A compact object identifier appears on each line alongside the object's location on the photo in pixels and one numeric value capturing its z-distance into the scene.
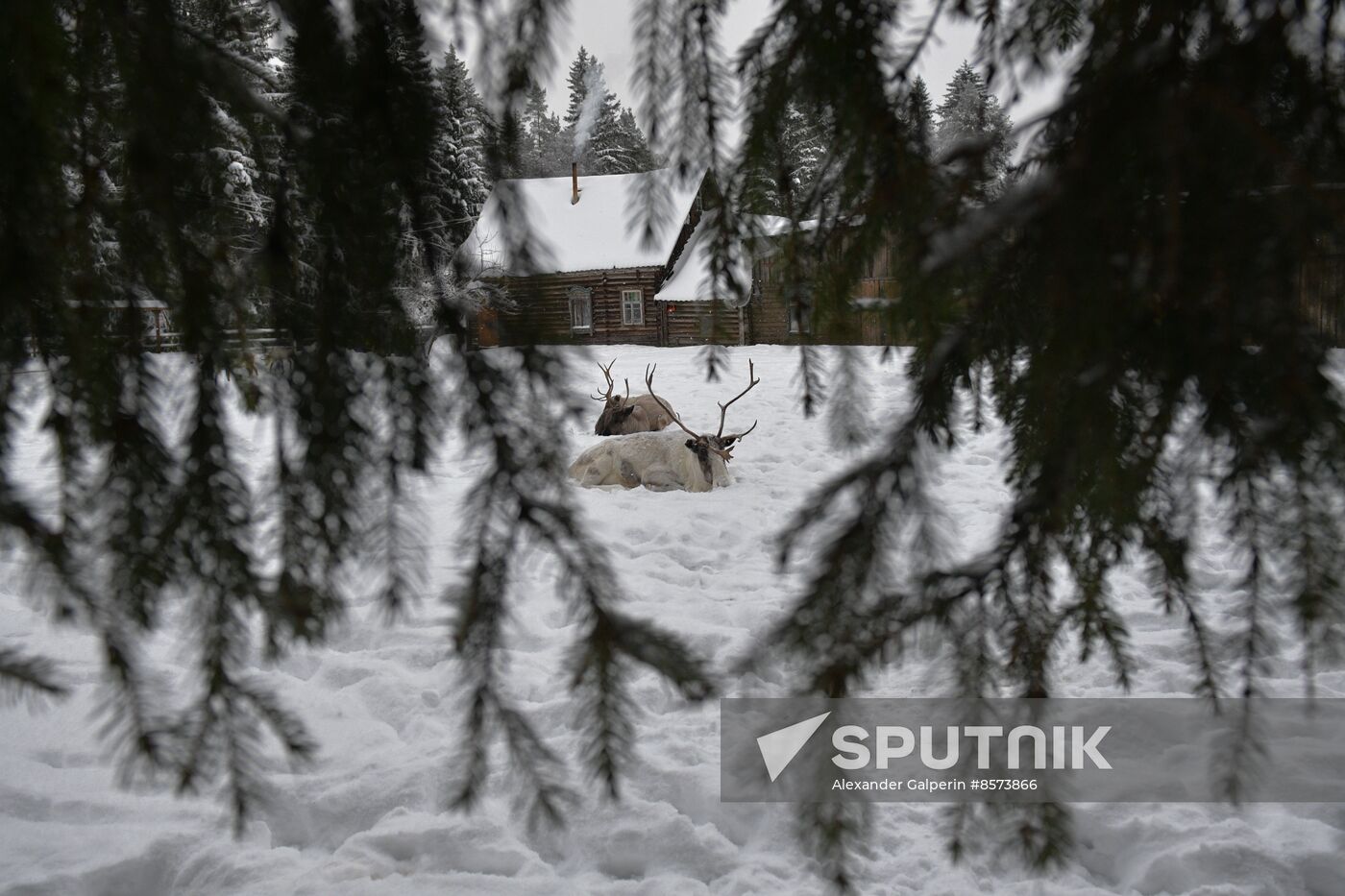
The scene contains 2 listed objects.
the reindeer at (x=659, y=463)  7.34
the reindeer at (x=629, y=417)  9.02
